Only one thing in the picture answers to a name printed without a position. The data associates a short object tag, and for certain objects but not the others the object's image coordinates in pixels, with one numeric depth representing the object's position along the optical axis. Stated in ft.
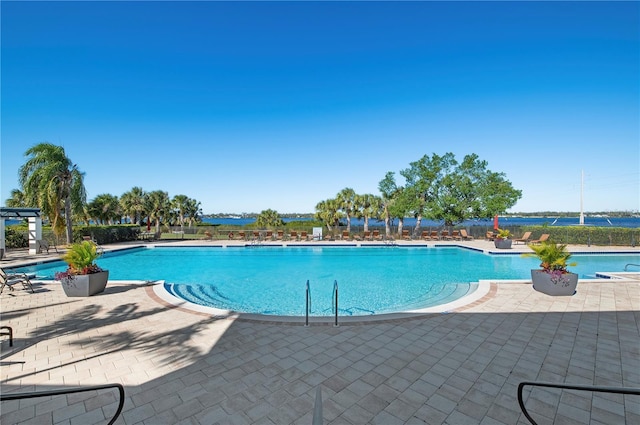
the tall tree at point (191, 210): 128.06
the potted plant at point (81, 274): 22.44
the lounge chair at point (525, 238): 66.39
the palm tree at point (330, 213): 91.30
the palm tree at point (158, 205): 100.12
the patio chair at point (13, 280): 24.38
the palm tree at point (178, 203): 110.32
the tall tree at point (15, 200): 124.16
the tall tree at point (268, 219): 101.86
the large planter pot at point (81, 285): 22.40
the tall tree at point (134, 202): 114.93
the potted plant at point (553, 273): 22.54
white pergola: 47.44
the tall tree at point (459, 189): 77.71
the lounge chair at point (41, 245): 48.34
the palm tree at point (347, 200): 88.48
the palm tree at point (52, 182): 53.67
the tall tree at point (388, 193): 82.48
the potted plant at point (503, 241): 55.01
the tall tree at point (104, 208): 135.23
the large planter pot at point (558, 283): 22.44
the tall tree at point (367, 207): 84.53
